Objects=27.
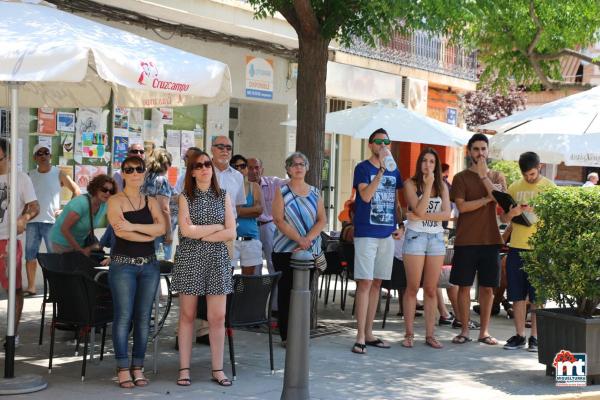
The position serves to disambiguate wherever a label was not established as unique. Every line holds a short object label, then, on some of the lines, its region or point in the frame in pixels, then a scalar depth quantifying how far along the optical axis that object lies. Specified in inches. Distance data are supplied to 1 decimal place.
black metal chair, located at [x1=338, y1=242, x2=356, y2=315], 434.3
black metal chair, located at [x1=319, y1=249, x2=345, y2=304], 474.9
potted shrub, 322.0
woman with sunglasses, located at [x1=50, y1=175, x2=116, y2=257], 361.1
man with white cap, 483.8
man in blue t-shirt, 368.5
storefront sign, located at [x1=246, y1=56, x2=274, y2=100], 689.0
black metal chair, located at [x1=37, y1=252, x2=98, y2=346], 331.9
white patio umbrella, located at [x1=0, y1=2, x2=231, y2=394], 258.4
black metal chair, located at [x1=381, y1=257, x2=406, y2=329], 422.3
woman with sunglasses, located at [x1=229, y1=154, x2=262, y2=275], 397.4
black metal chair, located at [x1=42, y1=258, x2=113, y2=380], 304.0
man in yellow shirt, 383.5
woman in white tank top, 378.6
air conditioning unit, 898.7
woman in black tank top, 294.8
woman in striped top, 353.1
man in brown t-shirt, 392.2
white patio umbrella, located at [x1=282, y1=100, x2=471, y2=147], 497.7
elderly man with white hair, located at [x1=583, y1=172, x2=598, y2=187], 882.0
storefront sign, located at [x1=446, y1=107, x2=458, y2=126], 1013.2
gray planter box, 322.3
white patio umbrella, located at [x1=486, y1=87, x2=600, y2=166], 394.0
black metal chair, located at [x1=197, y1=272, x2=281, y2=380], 313.0
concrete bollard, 277.9
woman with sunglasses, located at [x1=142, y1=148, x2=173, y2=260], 407.5
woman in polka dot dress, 301.0
